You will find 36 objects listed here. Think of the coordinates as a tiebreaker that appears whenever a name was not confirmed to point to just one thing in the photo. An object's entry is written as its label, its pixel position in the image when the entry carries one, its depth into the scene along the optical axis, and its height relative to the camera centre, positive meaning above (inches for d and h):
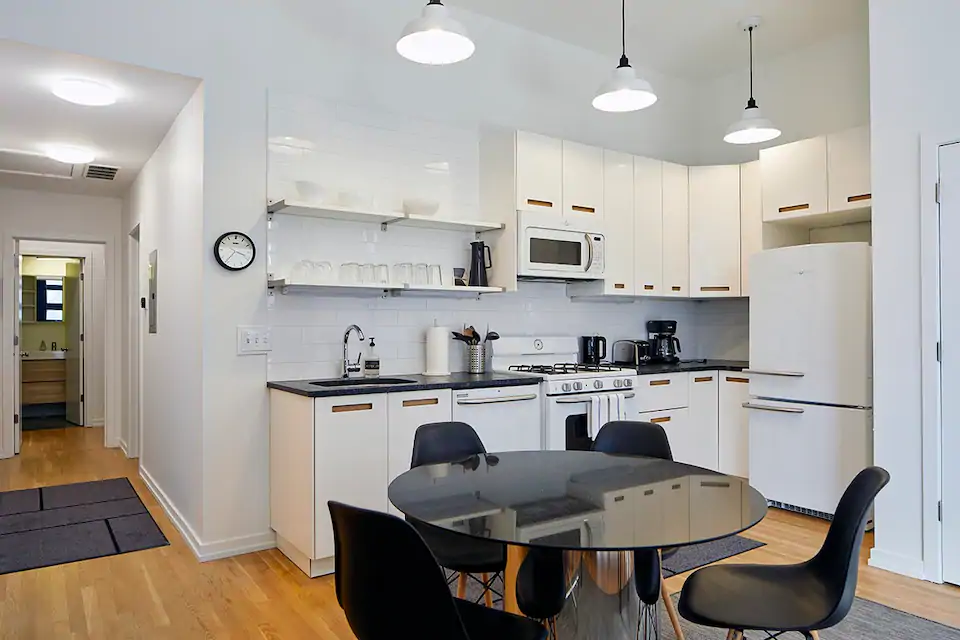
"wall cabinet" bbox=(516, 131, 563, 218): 165.0 +38.3
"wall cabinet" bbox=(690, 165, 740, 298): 194.4 +27.2
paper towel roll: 158.9 -6.6
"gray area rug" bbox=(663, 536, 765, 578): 127.2 -46.9
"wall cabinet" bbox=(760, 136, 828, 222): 168.9 +37.6
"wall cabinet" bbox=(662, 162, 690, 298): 196.1 +27.2
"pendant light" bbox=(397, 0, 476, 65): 102.2 +45.4
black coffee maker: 209.3 -5.0
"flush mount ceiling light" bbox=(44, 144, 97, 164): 185.1 +47.9
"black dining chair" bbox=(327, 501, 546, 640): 56.5 -22.7
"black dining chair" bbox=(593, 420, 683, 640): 98.3 -19.4
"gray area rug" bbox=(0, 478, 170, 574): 140.3 -48.3
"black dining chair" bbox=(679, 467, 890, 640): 68.9 -30.6
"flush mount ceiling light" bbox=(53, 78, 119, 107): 137.8 +49.3
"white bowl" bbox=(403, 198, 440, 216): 152.7 +27.1
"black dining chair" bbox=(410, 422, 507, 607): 84.1 -29.0
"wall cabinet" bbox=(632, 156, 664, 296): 189.8 +28.1
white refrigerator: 149.6 -11.9
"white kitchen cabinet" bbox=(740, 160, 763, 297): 188.4 +30.7
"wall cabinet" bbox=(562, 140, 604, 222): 174.7 +37.8
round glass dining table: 61.0 -19.2
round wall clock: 136.3 +15.3
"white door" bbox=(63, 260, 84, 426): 309.6 -4.9
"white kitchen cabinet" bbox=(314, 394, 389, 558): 122.5 -24.8
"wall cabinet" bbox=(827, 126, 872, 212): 160.6 +37.9
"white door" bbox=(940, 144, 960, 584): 120.3 -6.8
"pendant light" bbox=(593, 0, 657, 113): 128.7 +45.4
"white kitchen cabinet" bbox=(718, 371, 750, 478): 184.7 -28.6
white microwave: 164.1 +18.2
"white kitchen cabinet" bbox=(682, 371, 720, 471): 186.5 -27.0
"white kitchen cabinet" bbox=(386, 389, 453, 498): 131.2 -18.9
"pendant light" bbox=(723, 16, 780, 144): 163.0 +48.0
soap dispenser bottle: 151.9 -9.9
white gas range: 153.1 -14.2
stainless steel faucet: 150.0 -9.0
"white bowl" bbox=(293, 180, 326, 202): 140.1 +28.4
